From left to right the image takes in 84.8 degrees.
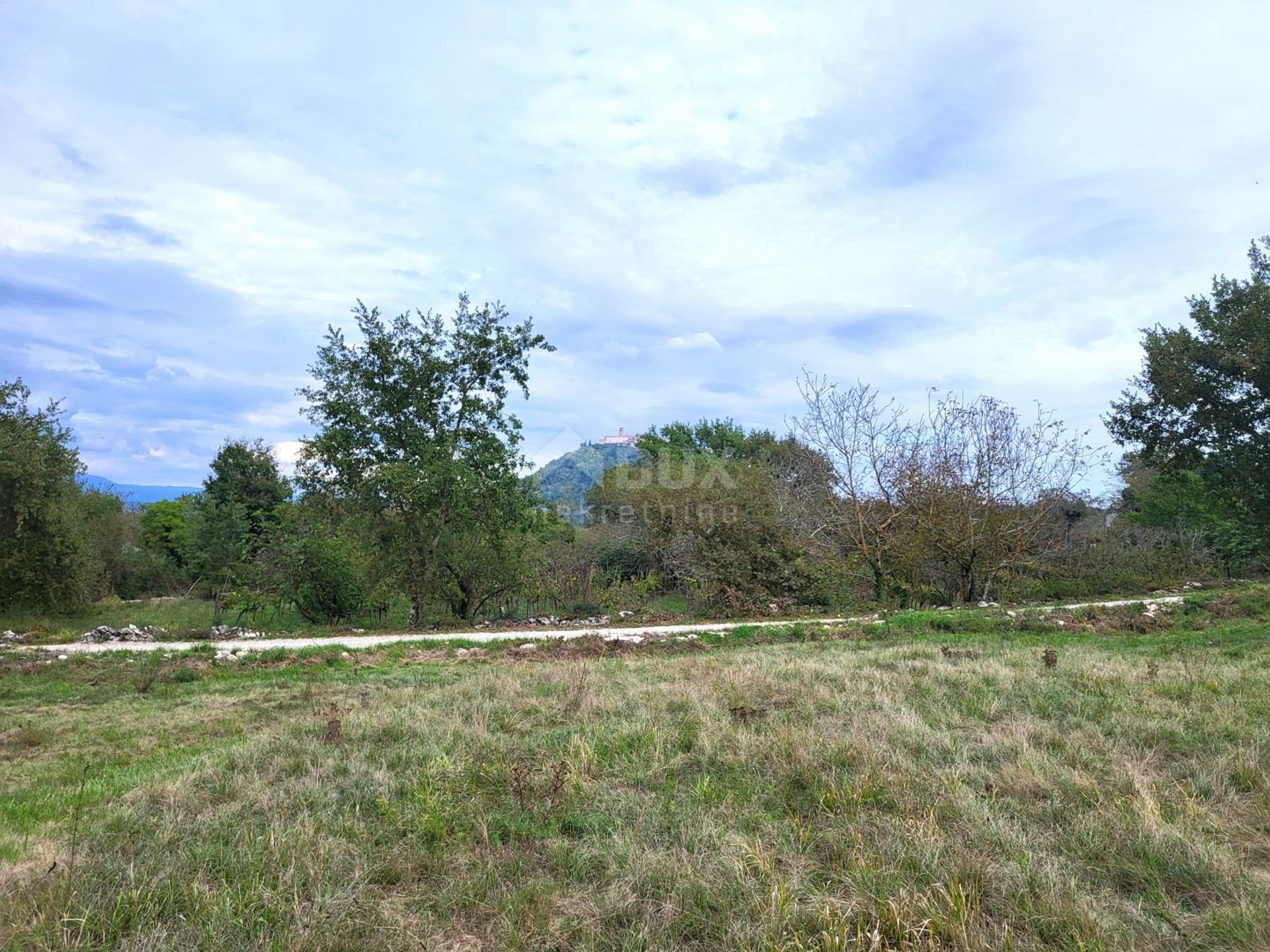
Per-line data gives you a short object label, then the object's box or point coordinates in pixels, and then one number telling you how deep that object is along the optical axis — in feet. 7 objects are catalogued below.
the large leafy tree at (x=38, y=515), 57.06
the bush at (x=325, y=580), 55.11
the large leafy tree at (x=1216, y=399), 51.88
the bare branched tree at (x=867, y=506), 59.67
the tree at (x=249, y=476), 102.89
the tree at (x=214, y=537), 80.74
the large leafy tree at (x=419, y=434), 51.39
